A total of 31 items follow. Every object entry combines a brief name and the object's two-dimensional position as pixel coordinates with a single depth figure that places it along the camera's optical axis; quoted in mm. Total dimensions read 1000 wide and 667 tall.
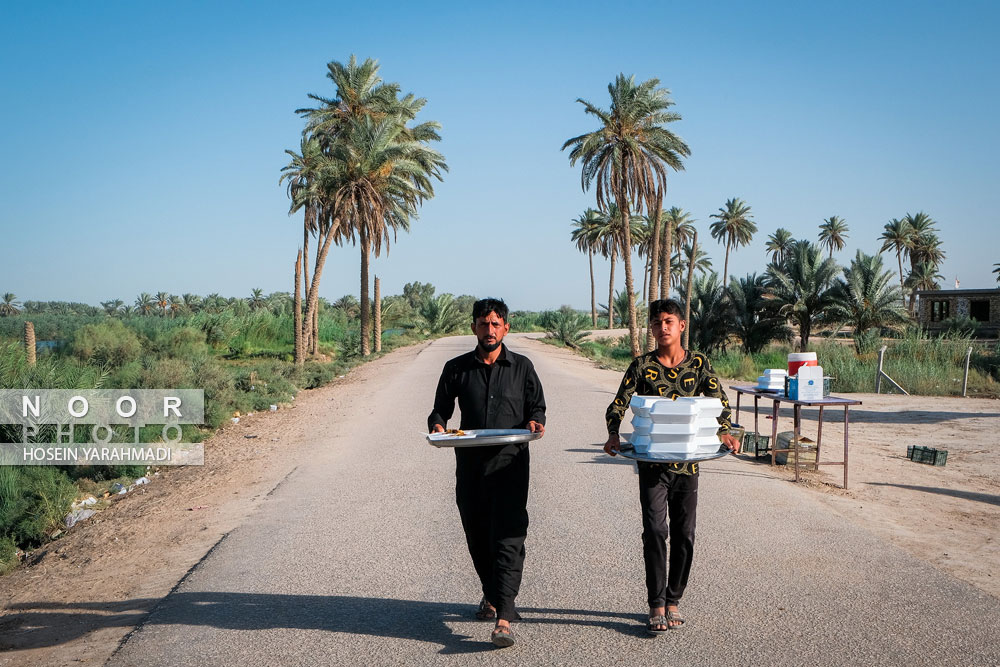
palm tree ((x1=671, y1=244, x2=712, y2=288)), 68969
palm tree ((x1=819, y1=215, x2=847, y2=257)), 92688
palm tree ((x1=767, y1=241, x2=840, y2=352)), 35812
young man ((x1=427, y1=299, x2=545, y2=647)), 4168
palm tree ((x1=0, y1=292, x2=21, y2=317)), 82988
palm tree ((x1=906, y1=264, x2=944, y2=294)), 71688
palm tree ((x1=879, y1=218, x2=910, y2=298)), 75125
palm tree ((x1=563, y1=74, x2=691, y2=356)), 29562
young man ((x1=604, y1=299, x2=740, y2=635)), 4160
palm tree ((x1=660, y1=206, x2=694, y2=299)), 61906
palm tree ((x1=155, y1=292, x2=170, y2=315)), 94194
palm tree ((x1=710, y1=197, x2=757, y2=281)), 72188
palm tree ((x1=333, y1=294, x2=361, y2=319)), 89812
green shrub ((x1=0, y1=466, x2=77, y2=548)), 8875
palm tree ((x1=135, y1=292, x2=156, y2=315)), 93700
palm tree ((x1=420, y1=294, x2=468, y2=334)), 59188
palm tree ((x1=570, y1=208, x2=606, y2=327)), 68025
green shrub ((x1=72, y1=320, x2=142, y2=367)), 23578
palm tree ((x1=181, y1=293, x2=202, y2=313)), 95312
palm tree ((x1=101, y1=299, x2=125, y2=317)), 82788
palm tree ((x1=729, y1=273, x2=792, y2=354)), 38156
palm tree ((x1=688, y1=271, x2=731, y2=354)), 39781
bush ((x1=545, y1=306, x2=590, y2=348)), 45969
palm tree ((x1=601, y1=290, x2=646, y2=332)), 68738
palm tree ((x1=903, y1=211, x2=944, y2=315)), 74562
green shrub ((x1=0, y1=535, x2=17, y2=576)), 7762
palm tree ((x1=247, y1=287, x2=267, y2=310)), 92662
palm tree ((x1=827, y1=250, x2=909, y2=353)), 34156
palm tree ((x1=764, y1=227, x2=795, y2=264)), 91312
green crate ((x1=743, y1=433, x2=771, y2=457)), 10547
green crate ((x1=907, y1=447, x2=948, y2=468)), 11203
